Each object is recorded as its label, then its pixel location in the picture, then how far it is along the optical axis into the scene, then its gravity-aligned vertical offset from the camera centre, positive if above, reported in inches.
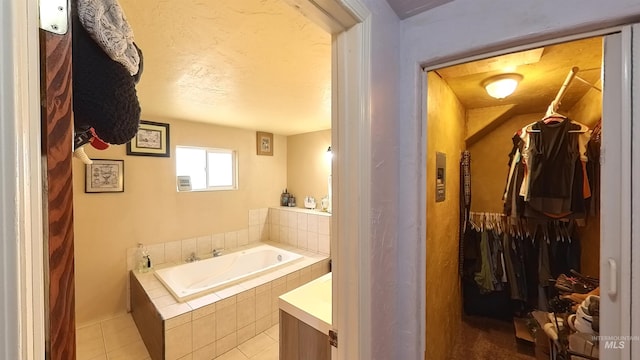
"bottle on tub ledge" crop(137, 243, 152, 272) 111.1 -35.4
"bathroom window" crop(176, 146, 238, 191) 131.4 +4.8
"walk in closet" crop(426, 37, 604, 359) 57.1 -8.6
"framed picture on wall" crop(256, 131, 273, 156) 158.4 +21.1
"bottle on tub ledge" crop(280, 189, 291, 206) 167.8 -13.9
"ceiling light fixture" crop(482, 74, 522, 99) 65.4 +23.4
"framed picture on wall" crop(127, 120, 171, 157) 112.6 +16.3
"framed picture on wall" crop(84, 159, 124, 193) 101.7 +0.6
